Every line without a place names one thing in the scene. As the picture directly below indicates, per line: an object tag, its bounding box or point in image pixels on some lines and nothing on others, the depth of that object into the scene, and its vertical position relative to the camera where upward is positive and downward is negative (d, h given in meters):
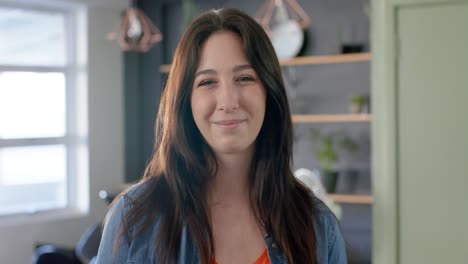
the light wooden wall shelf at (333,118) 4.45 +0.05
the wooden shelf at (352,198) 4.54 -0.53
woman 1.08 -0.09
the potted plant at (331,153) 4.63 -0.20
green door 3.56 -0.01
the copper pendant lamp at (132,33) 4.71 +0.72
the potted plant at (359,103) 4.46 +0.16
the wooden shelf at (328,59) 4.50 +0.49
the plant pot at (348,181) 4.66 -0.42
